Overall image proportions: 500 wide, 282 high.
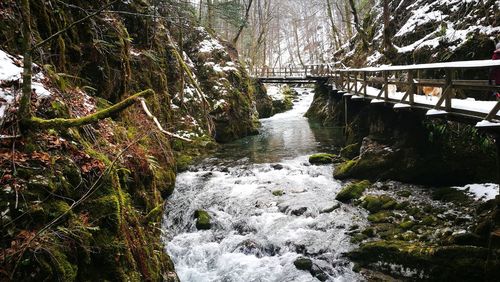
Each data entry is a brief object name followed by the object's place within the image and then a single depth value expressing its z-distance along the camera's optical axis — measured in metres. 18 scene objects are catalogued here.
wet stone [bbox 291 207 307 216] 9.63
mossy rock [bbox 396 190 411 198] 9.79
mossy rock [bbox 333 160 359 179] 12.19
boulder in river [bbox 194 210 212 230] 9.22
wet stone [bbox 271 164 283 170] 13.97
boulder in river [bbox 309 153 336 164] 14.36
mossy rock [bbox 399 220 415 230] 8.03
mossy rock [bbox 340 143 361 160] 14.66
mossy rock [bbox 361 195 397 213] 9.28
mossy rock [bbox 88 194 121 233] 4.03
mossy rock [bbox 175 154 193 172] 14.62
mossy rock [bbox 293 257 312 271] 7.26
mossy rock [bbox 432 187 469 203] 8.75
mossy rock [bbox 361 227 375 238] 8.05
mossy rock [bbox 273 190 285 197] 11.07
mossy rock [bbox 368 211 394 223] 8.66
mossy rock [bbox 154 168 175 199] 10.51
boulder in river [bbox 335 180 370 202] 10.25
